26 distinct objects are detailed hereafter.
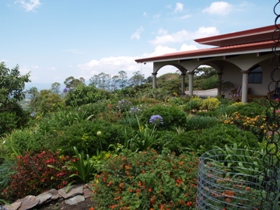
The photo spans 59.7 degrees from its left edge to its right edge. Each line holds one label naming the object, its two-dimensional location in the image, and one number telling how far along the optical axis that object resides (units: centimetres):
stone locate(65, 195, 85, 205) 310
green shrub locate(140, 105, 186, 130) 591
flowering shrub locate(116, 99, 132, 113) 772
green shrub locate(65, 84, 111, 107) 1080
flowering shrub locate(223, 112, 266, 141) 537
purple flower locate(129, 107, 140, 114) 669
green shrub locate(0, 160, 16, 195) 356
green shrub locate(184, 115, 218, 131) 616
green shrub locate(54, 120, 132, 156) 400
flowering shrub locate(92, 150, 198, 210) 233
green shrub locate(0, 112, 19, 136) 764
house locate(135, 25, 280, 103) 1074
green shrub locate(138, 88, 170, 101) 1232
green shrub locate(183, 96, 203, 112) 991
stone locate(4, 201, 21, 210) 309
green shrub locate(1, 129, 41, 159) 446
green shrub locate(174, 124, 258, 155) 374
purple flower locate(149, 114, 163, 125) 535
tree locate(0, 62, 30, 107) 899
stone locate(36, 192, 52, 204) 316
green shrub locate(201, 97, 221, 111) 975
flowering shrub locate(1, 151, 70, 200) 341
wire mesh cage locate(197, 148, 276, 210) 198
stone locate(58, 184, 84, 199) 323
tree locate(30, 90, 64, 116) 950
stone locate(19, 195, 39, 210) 308
